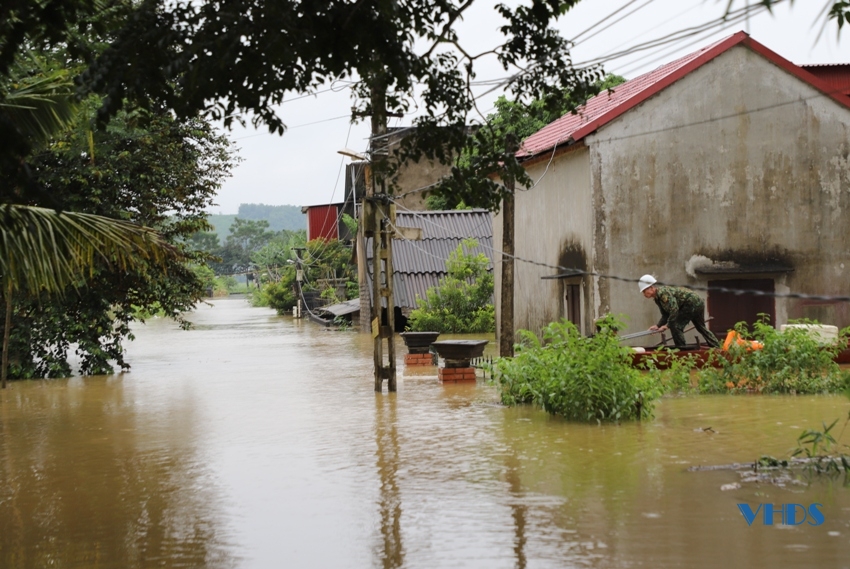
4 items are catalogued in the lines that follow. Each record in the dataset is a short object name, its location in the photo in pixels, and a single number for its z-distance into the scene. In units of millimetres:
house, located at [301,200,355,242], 64562
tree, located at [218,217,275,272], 135625
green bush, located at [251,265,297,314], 60412
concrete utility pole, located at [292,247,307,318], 54281
